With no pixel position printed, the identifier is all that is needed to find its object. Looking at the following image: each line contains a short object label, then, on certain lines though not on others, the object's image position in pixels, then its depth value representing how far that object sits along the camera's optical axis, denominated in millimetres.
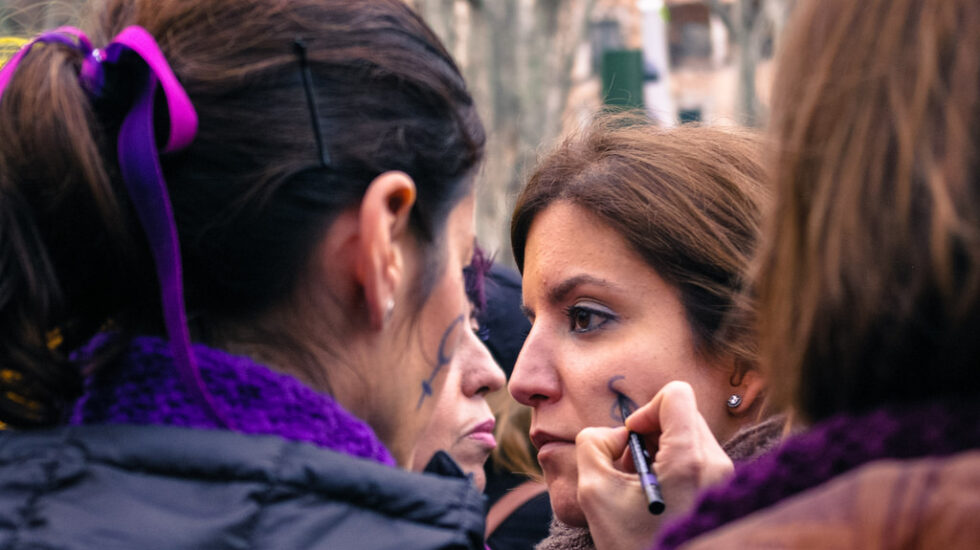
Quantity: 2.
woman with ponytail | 1317
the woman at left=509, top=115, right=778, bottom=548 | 2217
